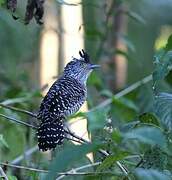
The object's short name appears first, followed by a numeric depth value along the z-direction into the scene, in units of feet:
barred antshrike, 26.35
